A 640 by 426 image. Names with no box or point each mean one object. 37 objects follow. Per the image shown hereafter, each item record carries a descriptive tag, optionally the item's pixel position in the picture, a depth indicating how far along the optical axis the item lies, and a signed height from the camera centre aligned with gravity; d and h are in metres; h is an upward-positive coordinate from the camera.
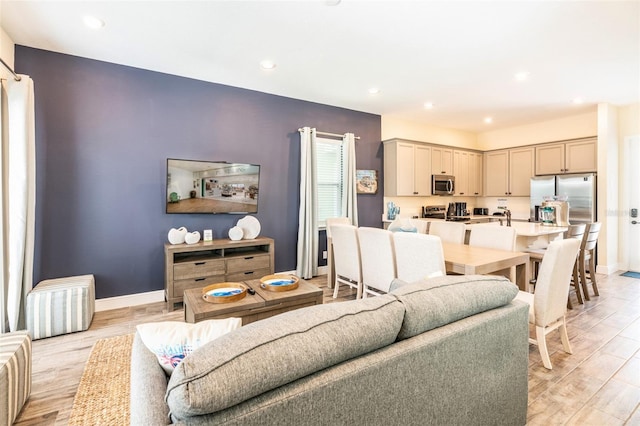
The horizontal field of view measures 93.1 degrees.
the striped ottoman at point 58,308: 2.68 -0.88
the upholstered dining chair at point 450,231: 3.53 -0.21
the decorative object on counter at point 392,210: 5.59 +0.07
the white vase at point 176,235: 3.57 -0.27
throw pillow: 1.05 -0.44
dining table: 2.37 -0.38
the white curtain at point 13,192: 2.59 +0.18
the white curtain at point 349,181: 5.04 +0.54
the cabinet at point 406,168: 5.43 +0.84
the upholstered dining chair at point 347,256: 3.40 -0.50
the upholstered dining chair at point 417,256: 2.41 -0.35
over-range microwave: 5.93 +0.58
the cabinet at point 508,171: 6.00 +0.89
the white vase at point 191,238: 3.62 -0.30
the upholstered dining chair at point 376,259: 2.89 -0.46
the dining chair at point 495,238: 3.00 -0.25
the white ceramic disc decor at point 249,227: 4.07 -0.19
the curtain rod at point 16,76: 2.53 +1.17
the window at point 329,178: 5.02 +0.60
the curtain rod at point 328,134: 4.84 +1.29
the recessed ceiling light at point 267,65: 3.41 +1.70
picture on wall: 5.35 +0.58
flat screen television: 3.68 +0.34
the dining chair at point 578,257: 3.45 -0.43
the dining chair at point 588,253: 3.57 -0.47
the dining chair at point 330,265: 4.25 -0.73
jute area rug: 1.73 -1.15
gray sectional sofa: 0.74 -0.46
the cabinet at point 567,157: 5.12 +1.02
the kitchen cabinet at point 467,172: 6.31 +0.90
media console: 3.39 -0.60
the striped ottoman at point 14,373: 1.55 -0.89
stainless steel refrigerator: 4.86 +0.39
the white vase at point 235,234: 3.93 -0.27
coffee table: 2.10 -0.67
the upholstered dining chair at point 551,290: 2.14 -0.55
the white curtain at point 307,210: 4.59 +0.05
